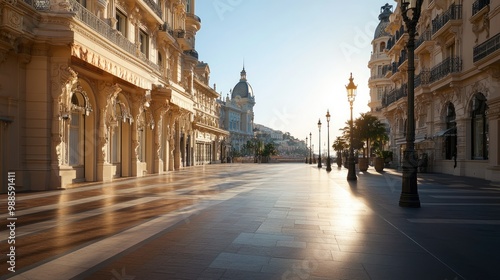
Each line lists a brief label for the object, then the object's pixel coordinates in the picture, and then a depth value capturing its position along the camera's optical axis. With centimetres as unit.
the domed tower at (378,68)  5466
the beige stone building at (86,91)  1310
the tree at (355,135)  3909
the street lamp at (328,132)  3130
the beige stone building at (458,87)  1866
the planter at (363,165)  3034
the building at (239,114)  8994
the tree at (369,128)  3819
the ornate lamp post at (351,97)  1934
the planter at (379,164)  2850
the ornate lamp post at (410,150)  976
